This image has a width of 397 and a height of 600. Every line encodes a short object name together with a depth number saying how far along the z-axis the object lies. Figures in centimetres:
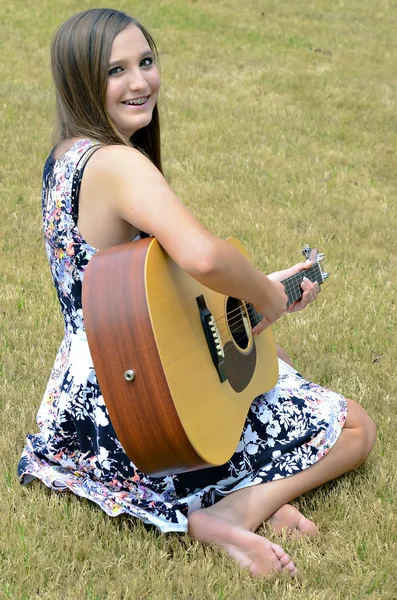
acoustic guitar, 447
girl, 468
